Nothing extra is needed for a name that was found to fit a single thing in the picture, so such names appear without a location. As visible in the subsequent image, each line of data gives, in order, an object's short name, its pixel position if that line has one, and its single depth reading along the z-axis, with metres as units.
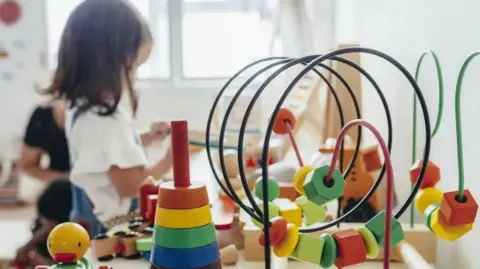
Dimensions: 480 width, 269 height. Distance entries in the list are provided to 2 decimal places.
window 2.58
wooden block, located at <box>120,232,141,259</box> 0.69
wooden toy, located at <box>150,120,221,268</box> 0.42
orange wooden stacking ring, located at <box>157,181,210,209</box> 0.42
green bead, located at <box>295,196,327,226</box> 0.58
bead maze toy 0.36
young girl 1.18
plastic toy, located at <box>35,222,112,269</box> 0.46
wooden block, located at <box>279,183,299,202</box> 0.80
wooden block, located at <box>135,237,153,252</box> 0.67
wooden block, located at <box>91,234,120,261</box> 0.69
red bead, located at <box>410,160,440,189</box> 0.53
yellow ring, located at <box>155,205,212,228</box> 0.42
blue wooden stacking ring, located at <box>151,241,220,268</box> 0.42
